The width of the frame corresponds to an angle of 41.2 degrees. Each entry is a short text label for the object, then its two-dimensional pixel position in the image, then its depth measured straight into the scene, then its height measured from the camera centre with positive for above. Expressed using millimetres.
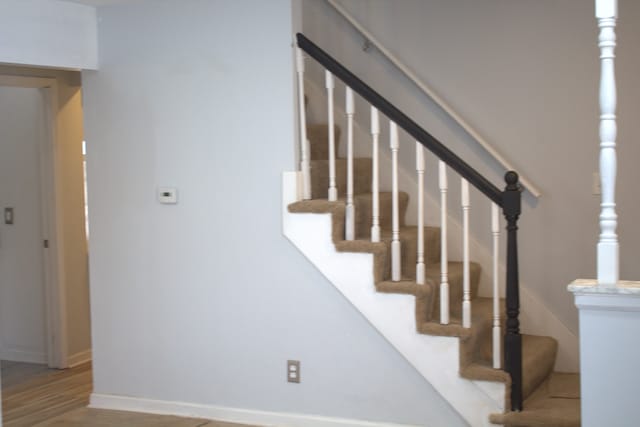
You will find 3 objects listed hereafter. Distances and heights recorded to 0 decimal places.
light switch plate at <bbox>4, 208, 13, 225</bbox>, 6113 -117
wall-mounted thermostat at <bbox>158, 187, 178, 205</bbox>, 4707 +6
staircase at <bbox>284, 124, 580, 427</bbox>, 3955 -636
